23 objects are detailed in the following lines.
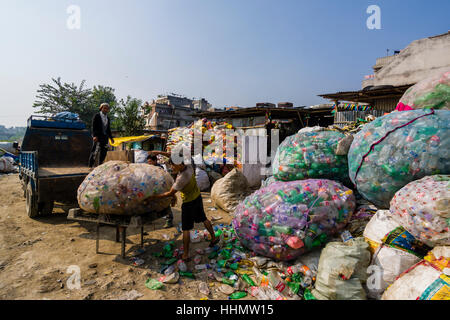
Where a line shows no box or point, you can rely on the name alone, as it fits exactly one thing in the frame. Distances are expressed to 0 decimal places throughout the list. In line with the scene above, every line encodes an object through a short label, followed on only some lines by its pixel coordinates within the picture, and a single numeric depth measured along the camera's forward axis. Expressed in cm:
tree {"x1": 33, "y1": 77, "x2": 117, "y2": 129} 2094
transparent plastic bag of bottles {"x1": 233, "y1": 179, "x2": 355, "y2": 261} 254
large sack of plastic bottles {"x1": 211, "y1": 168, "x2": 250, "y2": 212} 505
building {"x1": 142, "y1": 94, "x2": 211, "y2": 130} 2675
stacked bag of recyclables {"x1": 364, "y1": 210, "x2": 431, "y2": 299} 202
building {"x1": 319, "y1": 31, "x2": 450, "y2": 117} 814
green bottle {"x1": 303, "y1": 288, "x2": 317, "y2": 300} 221
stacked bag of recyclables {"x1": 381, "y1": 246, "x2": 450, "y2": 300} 163
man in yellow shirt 305
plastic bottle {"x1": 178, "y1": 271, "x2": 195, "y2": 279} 270
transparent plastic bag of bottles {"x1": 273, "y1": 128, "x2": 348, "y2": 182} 324
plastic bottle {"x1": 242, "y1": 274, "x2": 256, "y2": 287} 253
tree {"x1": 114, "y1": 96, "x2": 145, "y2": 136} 1855
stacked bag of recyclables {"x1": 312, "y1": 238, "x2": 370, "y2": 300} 199
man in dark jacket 486
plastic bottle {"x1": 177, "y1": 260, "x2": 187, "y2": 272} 279
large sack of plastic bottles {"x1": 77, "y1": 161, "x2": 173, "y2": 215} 286
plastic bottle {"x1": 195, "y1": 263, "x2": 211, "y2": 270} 287
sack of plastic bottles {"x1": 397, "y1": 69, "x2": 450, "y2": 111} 273
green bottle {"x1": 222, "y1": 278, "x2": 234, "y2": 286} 256
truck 420
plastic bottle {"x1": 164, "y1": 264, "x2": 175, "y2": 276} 275
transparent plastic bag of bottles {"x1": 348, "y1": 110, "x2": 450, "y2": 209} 224
